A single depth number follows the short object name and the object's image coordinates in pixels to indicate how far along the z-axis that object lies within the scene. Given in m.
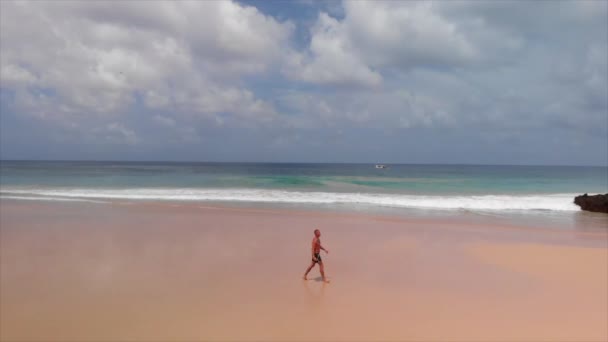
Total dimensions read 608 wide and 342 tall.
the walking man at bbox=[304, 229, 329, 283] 8.45
